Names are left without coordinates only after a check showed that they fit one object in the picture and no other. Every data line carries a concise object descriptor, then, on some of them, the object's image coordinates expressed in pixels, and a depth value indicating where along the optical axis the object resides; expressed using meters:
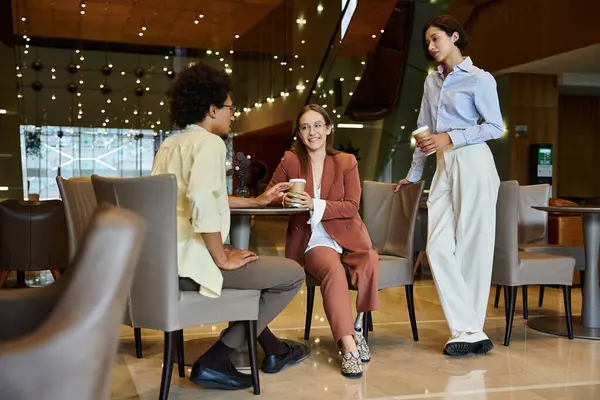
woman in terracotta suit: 3.43
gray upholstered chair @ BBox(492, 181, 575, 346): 4.00
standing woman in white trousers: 3.72
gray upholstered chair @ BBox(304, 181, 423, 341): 3.94
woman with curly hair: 2.58
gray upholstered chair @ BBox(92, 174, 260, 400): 2.54
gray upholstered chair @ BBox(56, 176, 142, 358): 3.43
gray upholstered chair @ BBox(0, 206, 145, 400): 1.03
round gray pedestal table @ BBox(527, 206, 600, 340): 4.43
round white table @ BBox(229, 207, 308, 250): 3.90
